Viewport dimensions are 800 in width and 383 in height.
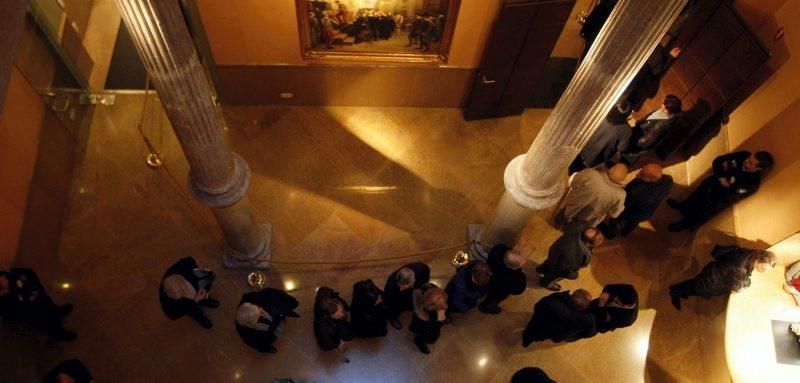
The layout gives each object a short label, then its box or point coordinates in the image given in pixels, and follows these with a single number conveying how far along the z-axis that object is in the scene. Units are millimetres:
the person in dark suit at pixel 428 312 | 5215
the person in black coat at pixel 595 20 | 7047
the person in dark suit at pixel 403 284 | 5336
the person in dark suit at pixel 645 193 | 6211
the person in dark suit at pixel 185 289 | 5348
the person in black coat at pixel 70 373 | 4852
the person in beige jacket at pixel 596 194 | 6094
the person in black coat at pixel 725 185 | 6402
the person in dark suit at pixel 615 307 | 5562
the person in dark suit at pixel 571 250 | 5711
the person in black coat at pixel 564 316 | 5457
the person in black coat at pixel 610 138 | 6645
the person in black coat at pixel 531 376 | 4939
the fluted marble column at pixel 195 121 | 3682
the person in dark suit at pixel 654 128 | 6797
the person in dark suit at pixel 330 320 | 5227
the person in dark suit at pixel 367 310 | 5590
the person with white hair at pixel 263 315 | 5094
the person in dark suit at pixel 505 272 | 5555
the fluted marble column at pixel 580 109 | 3680
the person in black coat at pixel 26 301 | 5219
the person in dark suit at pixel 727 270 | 5820
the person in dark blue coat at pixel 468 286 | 5375
